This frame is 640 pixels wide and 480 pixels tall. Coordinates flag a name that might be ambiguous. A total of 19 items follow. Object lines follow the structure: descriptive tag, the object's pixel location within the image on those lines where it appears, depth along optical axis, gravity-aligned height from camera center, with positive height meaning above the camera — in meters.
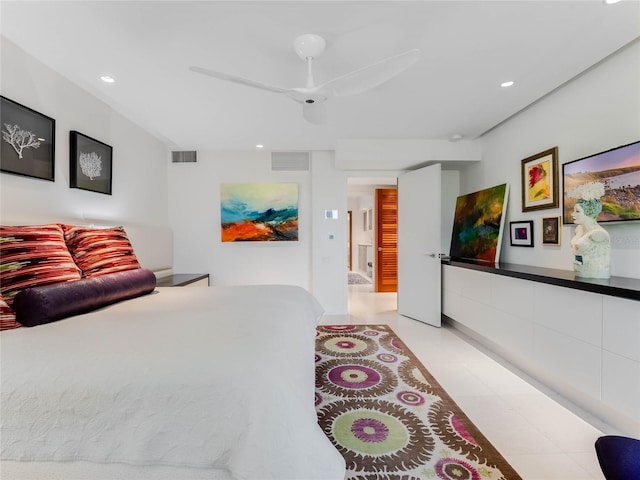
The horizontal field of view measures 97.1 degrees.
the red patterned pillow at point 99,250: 1.84 -0.10
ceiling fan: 1.64 +0.99
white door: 3.77 -0.11
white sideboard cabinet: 1.62 -0.69
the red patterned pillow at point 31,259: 1.39 -0.13
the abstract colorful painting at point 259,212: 4.21 +0.36
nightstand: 3.22 -0.54
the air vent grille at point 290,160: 4.28 +1.15
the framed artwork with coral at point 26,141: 1.88 +0.68
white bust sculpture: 1.97 -0.04
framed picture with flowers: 2.64 +0.55
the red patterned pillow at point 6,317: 1.29 -0.38
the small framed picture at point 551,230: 2.61 +0.06
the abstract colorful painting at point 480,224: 3.28 +0.16
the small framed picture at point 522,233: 2.94 +0.04
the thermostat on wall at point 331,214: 4.23 +0.33
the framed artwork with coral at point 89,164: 2.44 +0.67
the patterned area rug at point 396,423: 1.46 -1.19
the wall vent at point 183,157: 4.21 +1.18
